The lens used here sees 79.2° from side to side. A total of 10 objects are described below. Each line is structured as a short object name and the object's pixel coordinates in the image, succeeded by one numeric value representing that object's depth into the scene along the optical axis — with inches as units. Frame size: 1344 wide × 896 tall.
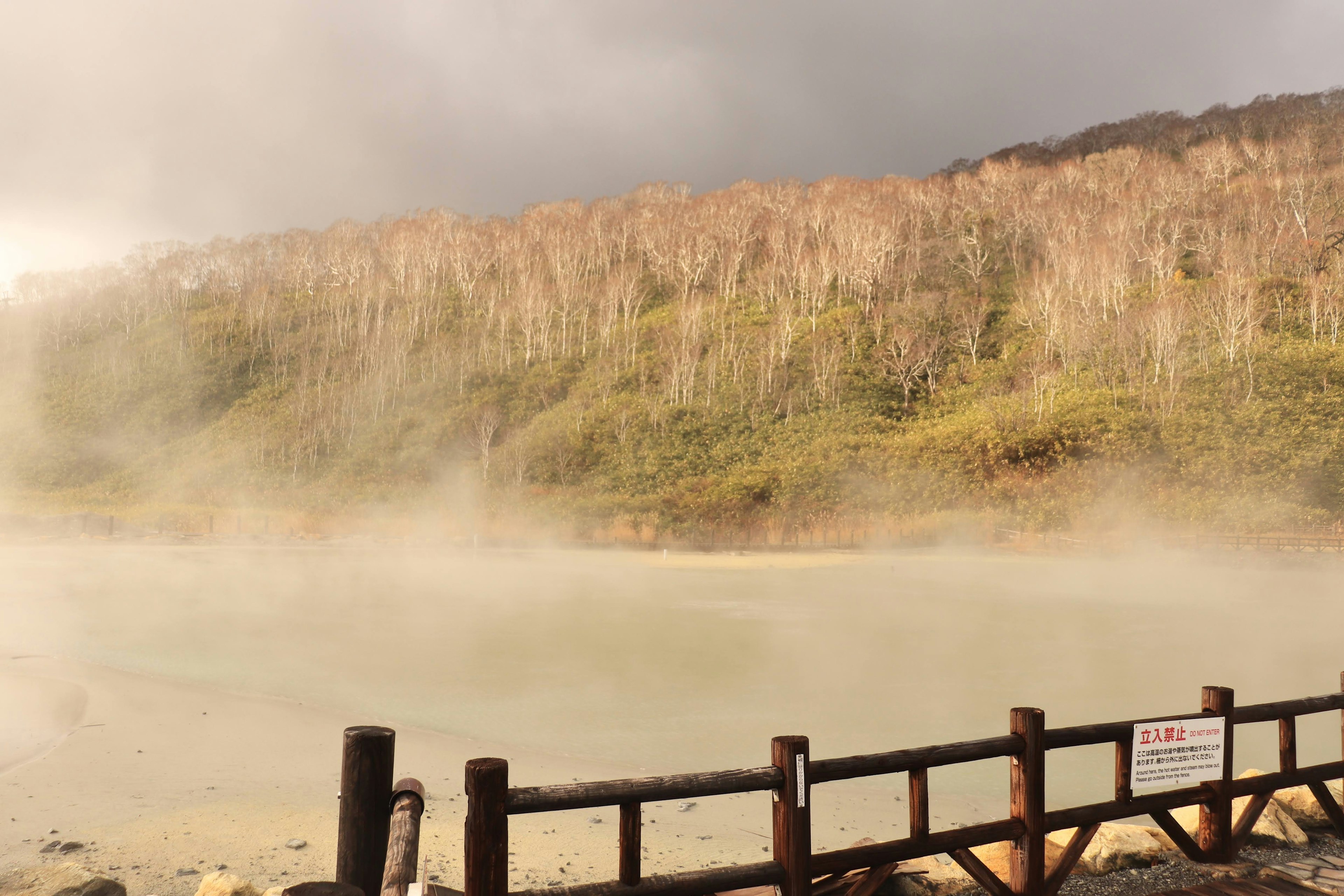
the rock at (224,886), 185.6
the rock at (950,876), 181.5
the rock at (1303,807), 225.8
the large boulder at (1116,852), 197.8
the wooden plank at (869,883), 156.5
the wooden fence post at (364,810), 135.2
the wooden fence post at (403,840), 120.2
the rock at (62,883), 184.9
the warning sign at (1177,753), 175.9
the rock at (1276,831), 205.9
